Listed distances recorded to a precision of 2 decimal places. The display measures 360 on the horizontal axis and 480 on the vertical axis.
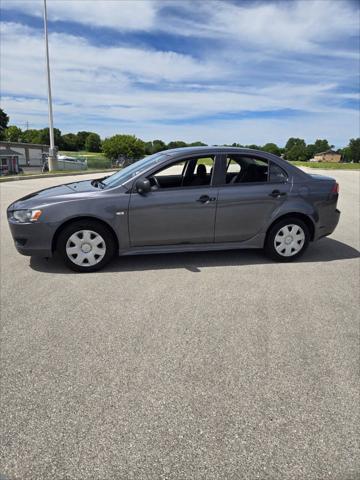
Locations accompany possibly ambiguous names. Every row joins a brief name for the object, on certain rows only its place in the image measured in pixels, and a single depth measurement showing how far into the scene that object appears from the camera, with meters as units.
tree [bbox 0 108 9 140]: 98.38
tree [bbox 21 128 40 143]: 130.00
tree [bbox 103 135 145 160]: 93.19
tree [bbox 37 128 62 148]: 127.99
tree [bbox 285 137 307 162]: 155.50
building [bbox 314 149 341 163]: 177.34
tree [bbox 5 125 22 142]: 112.75
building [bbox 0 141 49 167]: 61.34
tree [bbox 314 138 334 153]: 192.88
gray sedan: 4.64
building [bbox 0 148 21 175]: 36.03
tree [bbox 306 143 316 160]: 166.23
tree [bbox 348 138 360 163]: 143.25
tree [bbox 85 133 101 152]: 144.38
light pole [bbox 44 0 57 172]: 27.34
